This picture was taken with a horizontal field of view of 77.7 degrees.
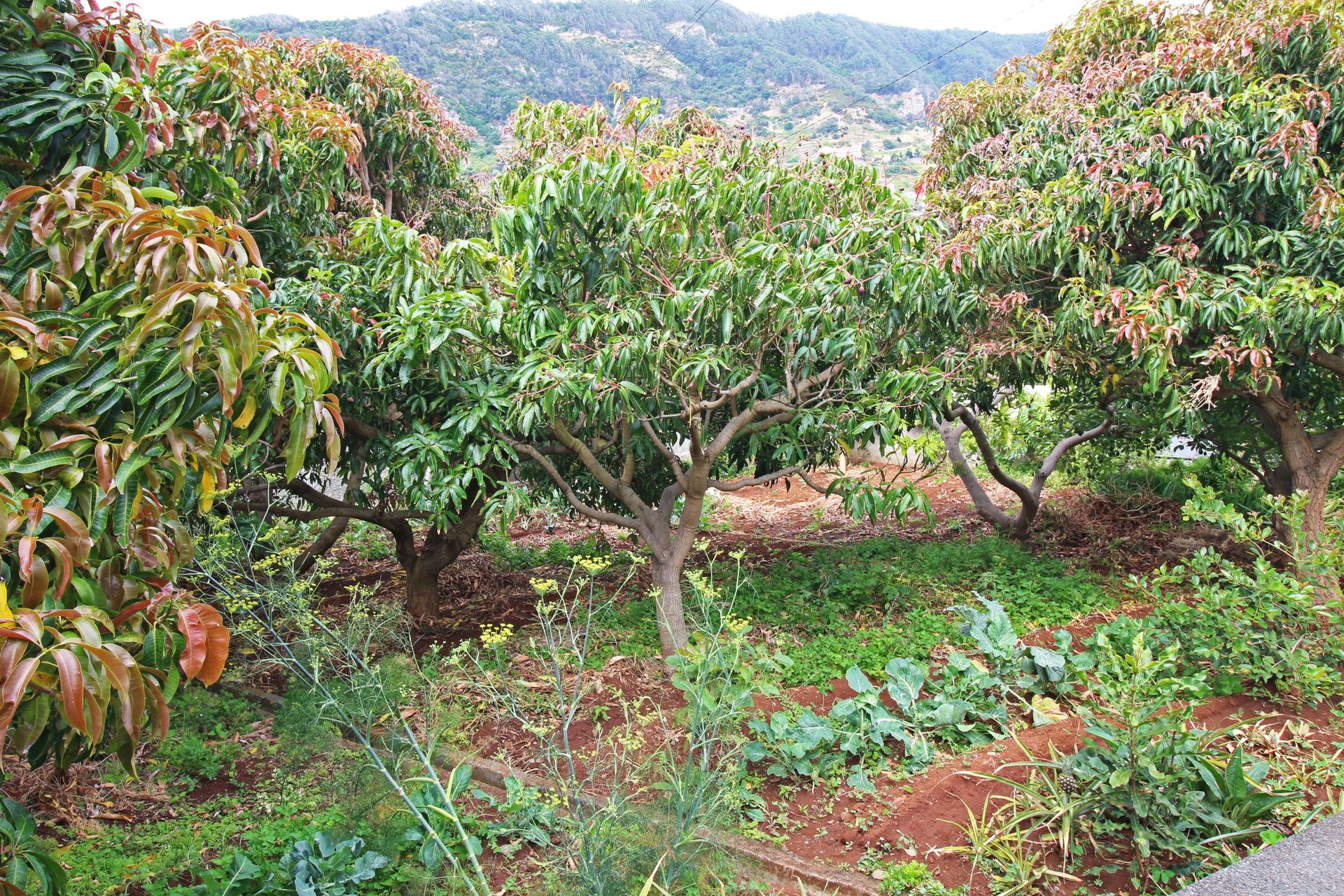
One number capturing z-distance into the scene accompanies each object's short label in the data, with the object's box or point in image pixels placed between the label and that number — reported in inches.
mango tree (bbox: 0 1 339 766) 68.7
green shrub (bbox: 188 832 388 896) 125.3
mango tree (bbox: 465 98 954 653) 158.9
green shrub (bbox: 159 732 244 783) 171.3
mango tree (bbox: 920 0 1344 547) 183.0
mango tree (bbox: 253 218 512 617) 165.2
